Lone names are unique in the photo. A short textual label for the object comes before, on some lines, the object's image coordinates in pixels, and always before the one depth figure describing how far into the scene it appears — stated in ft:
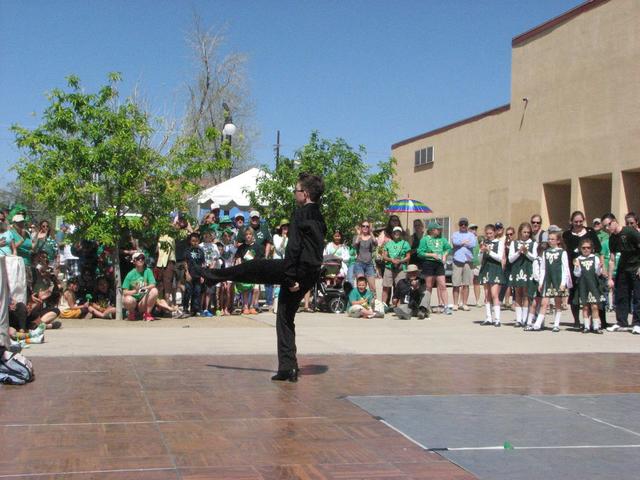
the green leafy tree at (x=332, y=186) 66.80
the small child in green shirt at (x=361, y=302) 51.26
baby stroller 54.60
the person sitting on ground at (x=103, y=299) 49.16
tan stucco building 79.05
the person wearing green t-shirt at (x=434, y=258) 53.67
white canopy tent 70.13
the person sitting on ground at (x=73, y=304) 48.73
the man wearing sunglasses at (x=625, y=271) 43.78
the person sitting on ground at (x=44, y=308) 36.99
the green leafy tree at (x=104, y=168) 45.91
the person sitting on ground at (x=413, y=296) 50.55
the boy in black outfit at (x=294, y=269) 25.67
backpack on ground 25.18
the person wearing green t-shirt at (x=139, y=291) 47.78
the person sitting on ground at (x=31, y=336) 34.79
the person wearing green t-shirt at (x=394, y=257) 54.24
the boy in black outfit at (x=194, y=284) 50.39
